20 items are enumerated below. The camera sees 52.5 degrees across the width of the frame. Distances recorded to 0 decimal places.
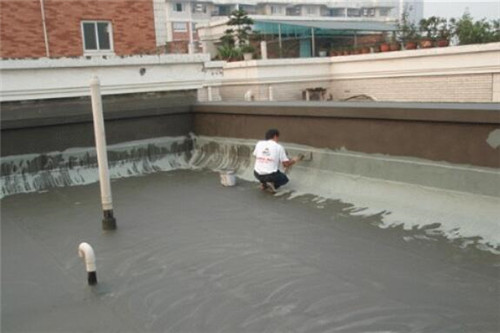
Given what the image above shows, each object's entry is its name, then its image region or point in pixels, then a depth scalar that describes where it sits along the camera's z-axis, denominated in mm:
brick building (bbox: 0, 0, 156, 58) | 16891
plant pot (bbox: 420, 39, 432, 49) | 16375
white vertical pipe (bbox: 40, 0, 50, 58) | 17219
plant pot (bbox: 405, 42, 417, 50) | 16991
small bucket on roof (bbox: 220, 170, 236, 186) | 8508
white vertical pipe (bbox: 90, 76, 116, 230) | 6027
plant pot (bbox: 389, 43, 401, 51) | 18438
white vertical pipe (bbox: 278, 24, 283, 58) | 23772
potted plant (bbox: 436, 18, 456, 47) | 19109
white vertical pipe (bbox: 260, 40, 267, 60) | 19117
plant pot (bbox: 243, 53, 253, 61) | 19031
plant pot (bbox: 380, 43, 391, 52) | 18578
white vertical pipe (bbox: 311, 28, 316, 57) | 28241
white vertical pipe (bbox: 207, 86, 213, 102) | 12463
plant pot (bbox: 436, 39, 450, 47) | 16078
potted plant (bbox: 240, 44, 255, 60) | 19089
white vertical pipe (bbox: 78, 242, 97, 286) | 4418
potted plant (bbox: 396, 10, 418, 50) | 21256
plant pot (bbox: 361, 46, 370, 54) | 19391
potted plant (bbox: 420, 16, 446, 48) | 20688
